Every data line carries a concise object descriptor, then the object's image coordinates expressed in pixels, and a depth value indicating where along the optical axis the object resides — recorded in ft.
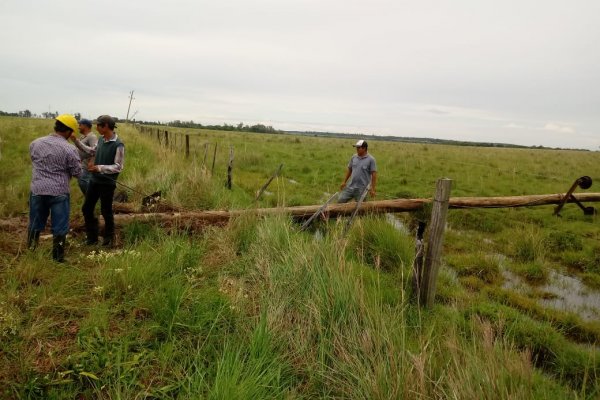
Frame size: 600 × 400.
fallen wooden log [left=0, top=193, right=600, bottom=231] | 19.92
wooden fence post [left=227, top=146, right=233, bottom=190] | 35.66
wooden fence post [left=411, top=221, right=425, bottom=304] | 12.45
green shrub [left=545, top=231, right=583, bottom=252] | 24.93
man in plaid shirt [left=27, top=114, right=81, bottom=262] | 14.66
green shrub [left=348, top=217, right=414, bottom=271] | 18.39
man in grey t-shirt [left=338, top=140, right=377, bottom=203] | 25.23
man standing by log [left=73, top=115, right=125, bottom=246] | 17.81
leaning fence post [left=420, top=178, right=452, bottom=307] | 12.21
